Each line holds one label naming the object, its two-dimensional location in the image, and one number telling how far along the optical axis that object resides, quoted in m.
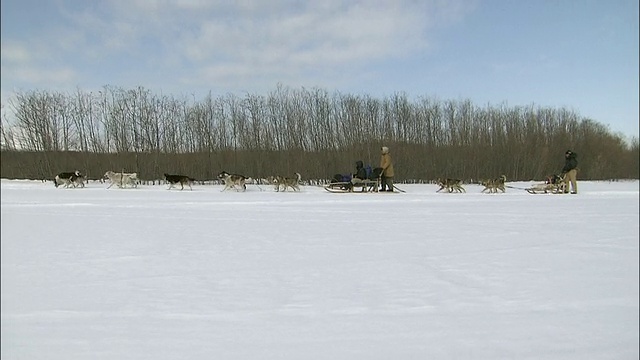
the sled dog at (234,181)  16.31
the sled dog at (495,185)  15.98
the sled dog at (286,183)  16.83
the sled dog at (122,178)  17.22
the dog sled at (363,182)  15.20
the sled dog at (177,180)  17.02
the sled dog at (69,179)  16.20
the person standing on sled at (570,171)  13.42
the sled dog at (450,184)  15.96
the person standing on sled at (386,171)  15.04
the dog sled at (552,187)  14.54
